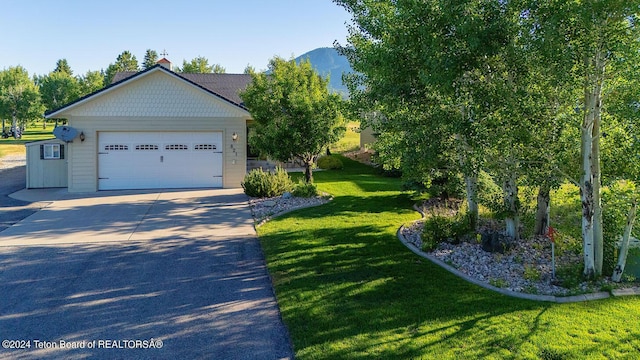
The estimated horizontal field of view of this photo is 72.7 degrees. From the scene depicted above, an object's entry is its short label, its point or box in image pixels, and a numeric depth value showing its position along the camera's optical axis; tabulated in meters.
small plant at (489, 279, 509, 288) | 6.42
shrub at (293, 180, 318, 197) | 14.15
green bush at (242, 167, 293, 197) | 14.50
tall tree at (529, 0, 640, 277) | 5.38
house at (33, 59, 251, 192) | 15.87
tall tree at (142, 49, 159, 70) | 82.62
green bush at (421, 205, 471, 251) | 8.59
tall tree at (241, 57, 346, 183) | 13.92
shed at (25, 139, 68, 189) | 16.69
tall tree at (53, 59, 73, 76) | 80.36
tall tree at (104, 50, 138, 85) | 56.93
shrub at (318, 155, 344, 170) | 22.81
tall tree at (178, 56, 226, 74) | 41.53
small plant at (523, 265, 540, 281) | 6.65
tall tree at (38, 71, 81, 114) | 50.05
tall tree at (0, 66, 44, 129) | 41.69
